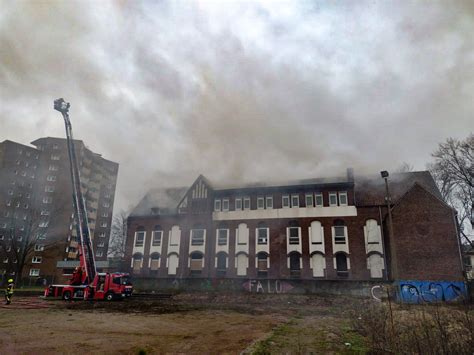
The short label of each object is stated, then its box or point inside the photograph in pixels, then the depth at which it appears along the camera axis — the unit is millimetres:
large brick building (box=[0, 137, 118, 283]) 39062
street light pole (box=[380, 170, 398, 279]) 26672
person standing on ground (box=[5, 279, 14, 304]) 21580
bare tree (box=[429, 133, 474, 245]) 26562
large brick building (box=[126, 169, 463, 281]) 27141
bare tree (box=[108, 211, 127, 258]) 58062
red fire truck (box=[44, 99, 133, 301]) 24812
